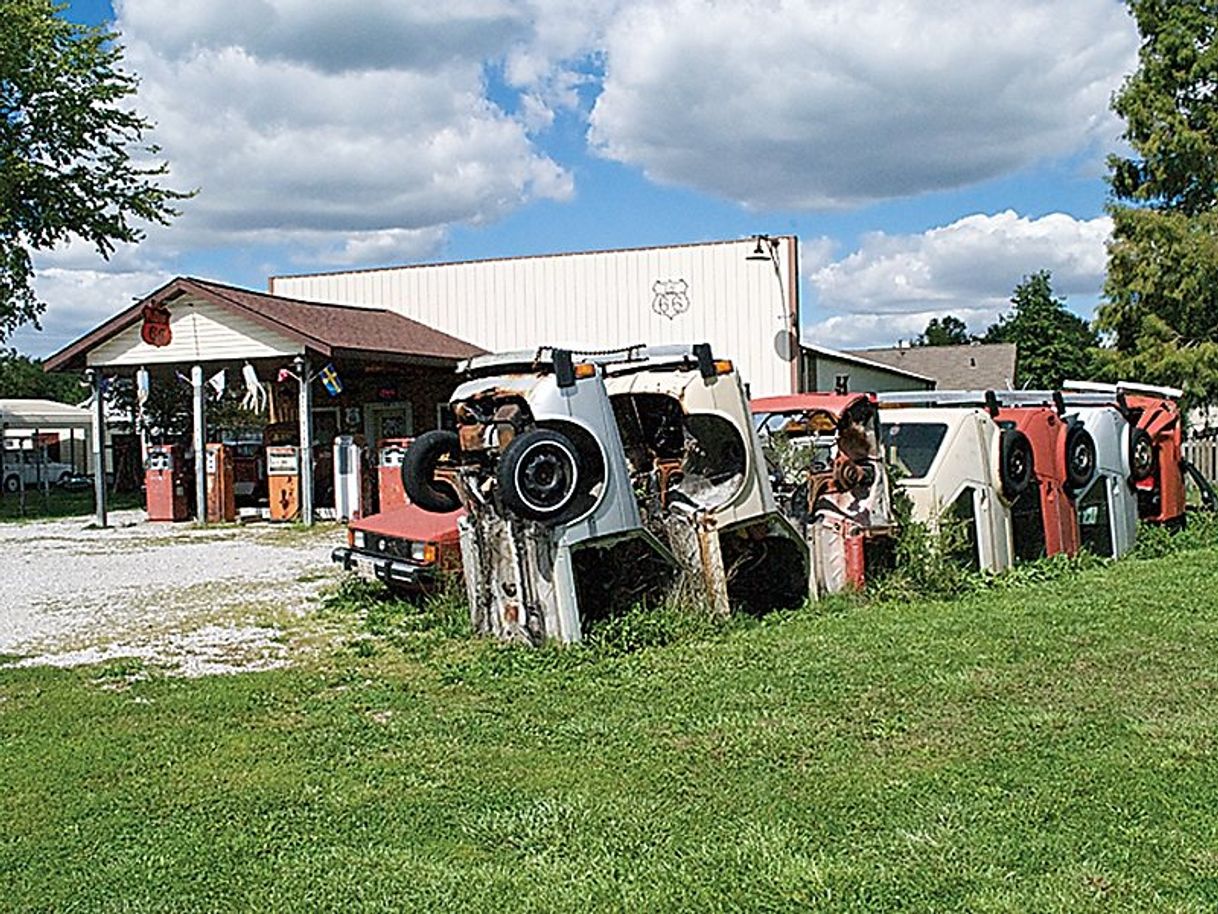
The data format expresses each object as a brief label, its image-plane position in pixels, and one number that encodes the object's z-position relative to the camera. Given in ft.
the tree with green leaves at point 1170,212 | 89.20
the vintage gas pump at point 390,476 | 64.13
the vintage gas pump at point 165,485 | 72.69
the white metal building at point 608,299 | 81.82
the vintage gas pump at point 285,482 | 69.10
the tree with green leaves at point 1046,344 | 196.24
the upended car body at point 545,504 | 25.52
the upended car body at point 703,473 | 28.35
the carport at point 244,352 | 67.26
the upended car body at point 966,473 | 33.96
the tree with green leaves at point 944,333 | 376.21
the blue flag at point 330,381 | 66.59
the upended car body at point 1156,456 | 43.29
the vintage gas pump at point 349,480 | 68.44
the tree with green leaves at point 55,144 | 87.56
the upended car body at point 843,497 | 31.50
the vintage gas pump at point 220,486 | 70.59
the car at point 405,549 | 31.91
